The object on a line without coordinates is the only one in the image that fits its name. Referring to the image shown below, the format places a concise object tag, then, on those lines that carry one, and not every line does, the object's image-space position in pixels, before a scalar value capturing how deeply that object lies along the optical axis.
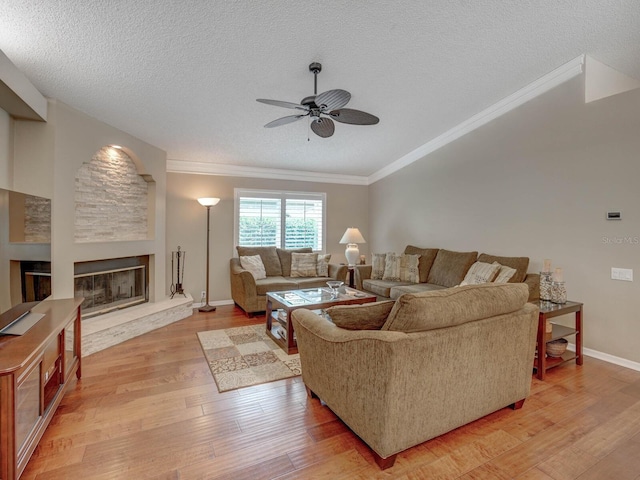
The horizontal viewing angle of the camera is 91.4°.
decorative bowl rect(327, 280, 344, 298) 3.92
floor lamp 4.84
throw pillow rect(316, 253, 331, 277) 5.40
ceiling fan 2.45
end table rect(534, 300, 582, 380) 2.75
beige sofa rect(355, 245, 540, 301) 3.76
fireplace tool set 5.09
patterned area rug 2.70
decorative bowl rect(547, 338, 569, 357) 2.94
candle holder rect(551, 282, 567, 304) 3.03
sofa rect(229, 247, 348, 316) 4.59
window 5.60
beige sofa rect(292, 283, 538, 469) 1.61
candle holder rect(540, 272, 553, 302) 3.12
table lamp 5.48
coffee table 3.31
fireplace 3.59
